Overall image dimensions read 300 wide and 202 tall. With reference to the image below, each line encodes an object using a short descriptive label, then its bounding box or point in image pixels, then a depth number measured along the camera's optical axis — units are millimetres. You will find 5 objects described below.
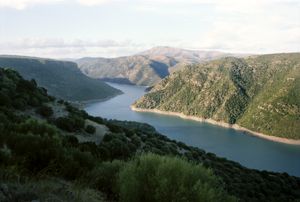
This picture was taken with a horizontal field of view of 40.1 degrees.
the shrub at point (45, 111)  33594
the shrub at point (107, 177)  13539
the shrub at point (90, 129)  32750
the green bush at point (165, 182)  11352
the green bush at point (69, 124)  30984
